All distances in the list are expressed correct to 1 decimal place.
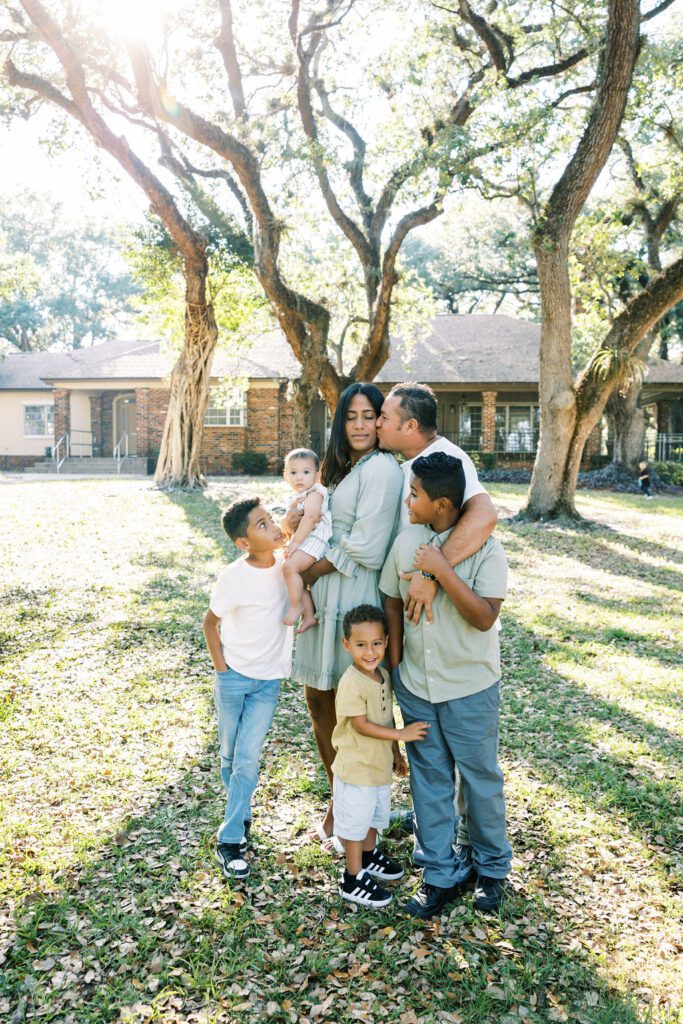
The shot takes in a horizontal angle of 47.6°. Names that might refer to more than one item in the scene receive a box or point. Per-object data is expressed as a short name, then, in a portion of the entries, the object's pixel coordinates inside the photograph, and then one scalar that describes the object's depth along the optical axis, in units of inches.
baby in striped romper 126.6
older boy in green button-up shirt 117.9
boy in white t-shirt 130.5
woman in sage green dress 124.3
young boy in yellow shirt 121.0
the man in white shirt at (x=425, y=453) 115.1
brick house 1015.6
